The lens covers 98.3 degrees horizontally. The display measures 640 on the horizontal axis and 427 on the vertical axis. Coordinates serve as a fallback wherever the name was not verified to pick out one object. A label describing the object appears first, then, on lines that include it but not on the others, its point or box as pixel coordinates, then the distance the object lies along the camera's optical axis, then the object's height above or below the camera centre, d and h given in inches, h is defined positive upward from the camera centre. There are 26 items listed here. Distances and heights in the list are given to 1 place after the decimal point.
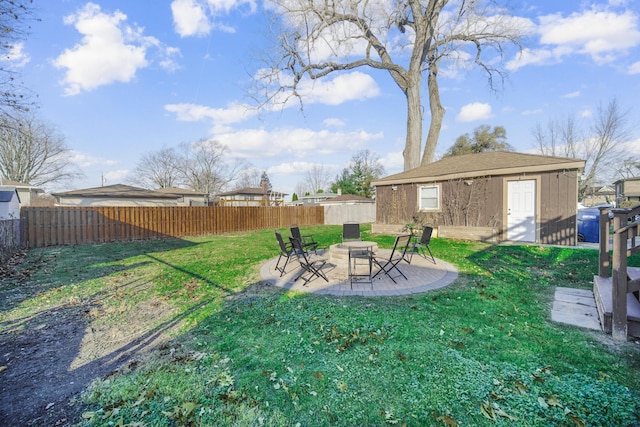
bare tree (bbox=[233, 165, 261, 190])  2240.9 +259.5
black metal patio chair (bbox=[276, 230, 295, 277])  237.5 -33.6
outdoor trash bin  397.7 -29.8
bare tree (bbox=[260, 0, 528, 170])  619.5 +399.3
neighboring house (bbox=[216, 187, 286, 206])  1574.8 +88.9
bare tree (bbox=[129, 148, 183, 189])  1721.2 +252.9
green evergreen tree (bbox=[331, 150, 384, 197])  1462.8 +193.6
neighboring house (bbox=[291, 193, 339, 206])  1419.8 +56.4
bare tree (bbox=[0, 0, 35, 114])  257.1 +166.2
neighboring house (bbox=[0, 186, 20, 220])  380.8 +8.7
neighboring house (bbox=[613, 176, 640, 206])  1143.0 +74.7
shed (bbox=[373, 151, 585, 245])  373.4 +17.9
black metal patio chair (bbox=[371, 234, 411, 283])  225.9 -53.2
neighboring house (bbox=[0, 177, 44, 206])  955.5 +74.7
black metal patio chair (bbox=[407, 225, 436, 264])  278.8 -28.0
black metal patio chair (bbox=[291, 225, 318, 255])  294.1 -27.0
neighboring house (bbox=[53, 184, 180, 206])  840.3 +44.4
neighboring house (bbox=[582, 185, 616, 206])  1568.3 +75.2
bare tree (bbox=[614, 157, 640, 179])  1228.7 +182.5
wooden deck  122.9 -48.7
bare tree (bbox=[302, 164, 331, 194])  2421.3 +279.3
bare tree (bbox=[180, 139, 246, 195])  1621.6 +270.2
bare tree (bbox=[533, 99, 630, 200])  1108.5 +287.1
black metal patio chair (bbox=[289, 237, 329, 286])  222.7 -53.9
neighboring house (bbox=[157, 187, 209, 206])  1221.0 +60.1
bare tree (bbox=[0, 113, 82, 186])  1129.4 +230.6
